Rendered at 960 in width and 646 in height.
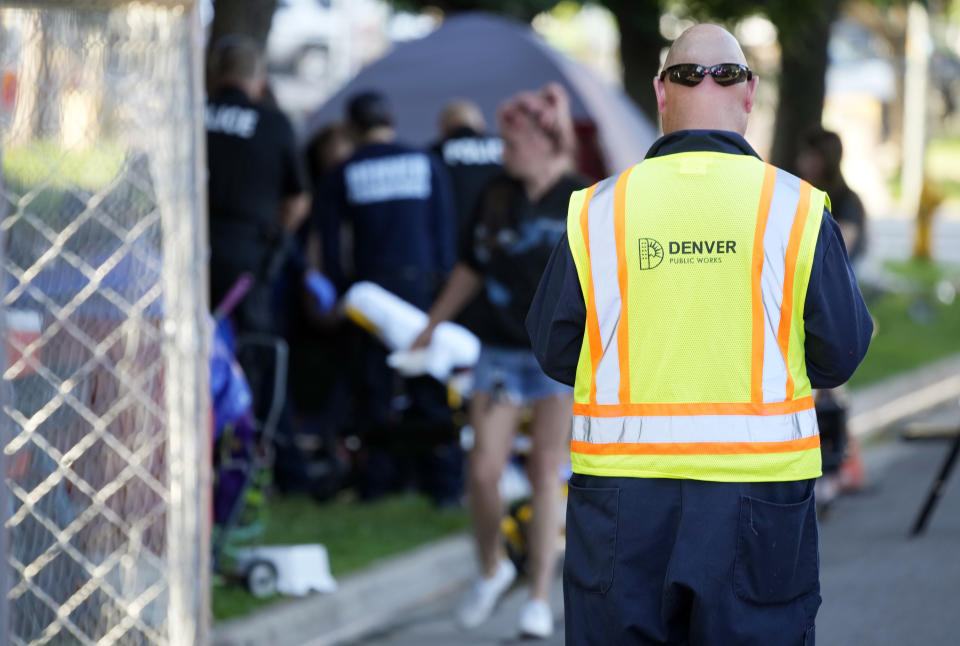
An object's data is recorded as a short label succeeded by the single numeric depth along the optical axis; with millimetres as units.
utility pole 51531
